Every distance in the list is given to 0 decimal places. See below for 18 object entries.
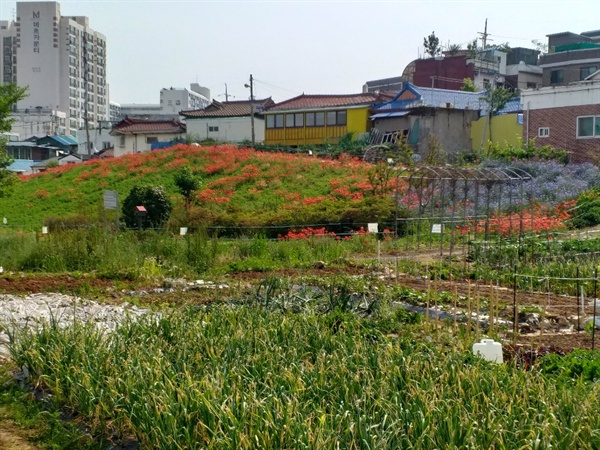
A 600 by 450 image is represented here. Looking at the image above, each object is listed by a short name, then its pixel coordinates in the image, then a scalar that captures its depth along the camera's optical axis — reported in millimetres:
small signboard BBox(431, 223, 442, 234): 16053
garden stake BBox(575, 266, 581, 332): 9405
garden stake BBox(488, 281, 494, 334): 8305
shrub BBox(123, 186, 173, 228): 22969
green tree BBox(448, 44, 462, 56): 60769
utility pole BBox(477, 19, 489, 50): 60375
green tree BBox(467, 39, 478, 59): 56781
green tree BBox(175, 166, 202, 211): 25031
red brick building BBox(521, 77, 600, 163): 31328
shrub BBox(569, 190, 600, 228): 21938
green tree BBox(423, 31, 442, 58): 67188
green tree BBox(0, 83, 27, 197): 16969
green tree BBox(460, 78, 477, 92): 49156
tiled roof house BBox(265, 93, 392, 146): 44031
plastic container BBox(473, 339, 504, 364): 7066
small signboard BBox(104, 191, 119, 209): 19125
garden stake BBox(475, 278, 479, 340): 7961
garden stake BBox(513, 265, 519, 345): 7969
